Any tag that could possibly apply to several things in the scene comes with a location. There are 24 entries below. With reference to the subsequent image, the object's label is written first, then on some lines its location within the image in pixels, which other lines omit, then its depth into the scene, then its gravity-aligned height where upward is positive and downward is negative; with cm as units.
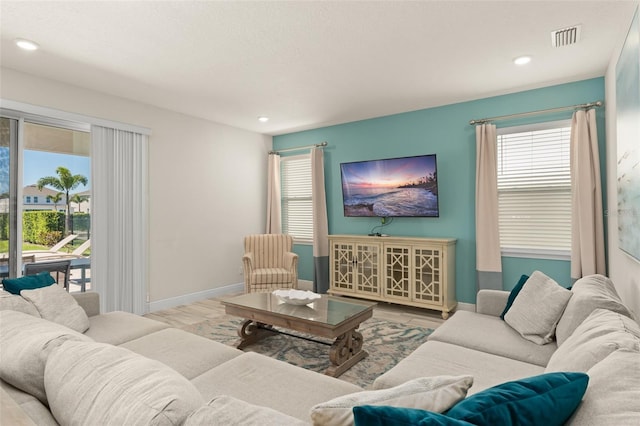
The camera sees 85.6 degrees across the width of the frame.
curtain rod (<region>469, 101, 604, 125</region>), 331 +108
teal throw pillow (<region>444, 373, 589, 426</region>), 76 -44
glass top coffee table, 252 -77
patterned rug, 266 -115
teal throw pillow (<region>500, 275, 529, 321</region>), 250 -58
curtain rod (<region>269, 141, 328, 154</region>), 523 +112
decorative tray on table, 291 -67
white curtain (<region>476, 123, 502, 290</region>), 382 +6
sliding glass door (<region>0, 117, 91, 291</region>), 331 +27
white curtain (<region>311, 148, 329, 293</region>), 517 -12
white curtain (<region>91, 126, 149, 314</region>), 377 +2
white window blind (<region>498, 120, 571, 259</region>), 359 +27
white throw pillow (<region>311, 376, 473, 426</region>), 80 -45
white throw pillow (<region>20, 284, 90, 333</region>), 220 -56
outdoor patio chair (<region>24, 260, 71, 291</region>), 344 -49
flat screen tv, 426 +39
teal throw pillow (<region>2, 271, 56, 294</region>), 230 -42
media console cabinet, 395 -65
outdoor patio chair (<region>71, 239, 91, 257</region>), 378 -30
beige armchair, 441 -61
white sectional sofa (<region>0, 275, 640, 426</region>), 80 -46
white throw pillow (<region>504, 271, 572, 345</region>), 206 -59
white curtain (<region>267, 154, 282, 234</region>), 562 +35
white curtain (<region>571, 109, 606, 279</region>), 322 +12
